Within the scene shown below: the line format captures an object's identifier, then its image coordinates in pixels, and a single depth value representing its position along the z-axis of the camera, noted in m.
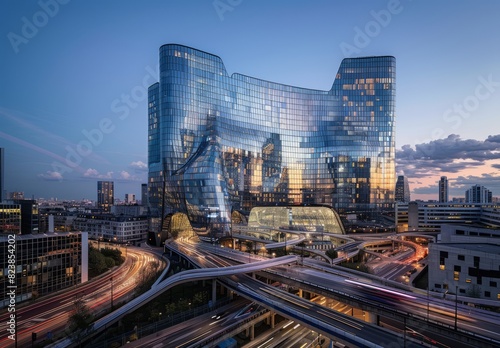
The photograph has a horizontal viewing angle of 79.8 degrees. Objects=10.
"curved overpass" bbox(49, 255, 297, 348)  37.30
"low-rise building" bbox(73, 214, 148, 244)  119.69
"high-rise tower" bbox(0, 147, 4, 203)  173.38
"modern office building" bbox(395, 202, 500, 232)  130.88
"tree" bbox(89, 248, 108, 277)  64.94
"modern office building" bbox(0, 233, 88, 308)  47.72
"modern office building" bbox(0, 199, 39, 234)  102.25
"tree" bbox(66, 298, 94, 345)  33.12
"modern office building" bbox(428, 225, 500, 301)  52.59
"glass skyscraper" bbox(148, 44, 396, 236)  110.50
